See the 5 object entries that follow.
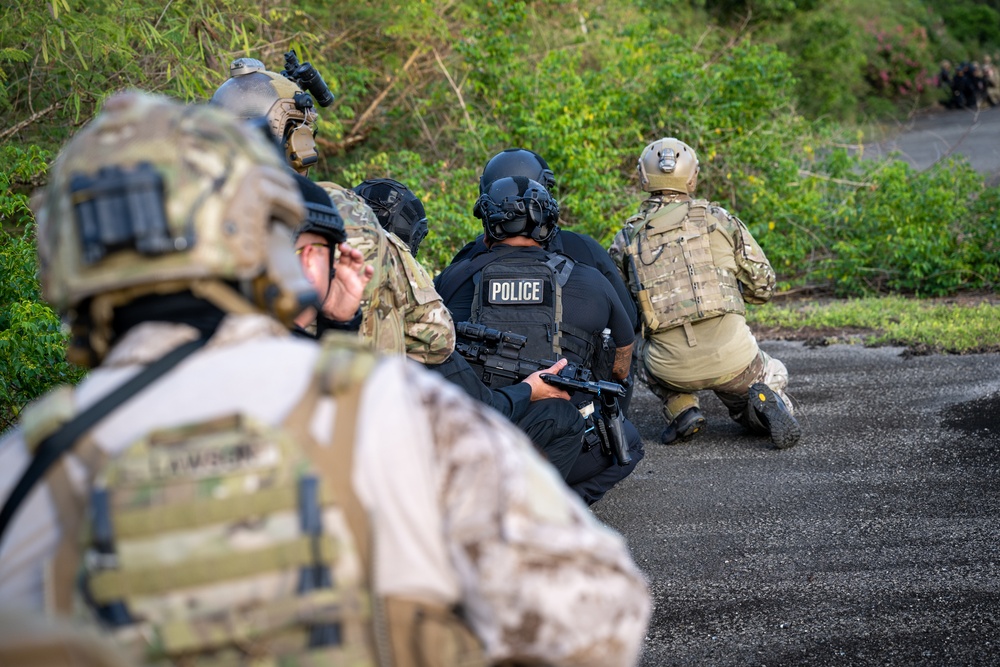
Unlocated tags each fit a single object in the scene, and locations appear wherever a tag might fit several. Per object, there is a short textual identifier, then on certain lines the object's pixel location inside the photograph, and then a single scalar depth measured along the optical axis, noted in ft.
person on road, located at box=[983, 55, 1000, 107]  85.30
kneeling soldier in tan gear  20.83
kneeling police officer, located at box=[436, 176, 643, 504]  16.12
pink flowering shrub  84.38
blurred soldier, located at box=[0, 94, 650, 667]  4.60
